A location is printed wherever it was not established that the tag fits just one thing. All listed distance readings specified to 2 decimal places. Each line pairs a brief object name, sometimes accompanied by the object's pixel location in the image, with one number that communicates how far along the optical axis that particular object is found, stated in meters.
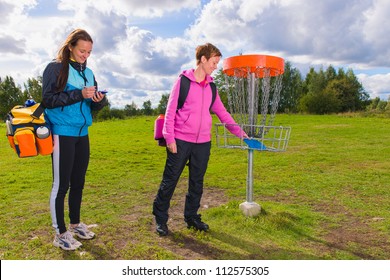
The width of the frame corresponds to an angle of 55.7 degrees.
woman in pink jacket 4.19
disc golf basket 4.41
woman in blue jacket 3.72
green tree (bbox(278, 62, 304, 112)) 58.62
